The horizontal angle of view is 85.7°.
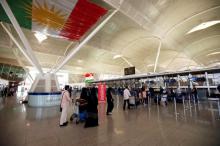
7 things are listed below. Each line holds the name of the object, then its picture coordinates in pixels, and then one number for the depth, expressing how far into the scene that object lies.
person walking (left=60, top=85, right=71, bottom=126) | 4.79
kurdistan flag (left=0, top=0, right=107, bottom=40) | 8.47
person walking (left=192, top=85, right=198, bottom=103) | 9.89
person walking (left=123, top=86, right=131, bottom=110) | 8.06
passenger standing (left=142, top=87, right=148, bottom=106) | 10.09
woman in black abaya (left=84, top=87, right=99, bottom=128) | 4.50
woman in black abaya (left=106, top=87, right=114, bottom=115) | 6.64
